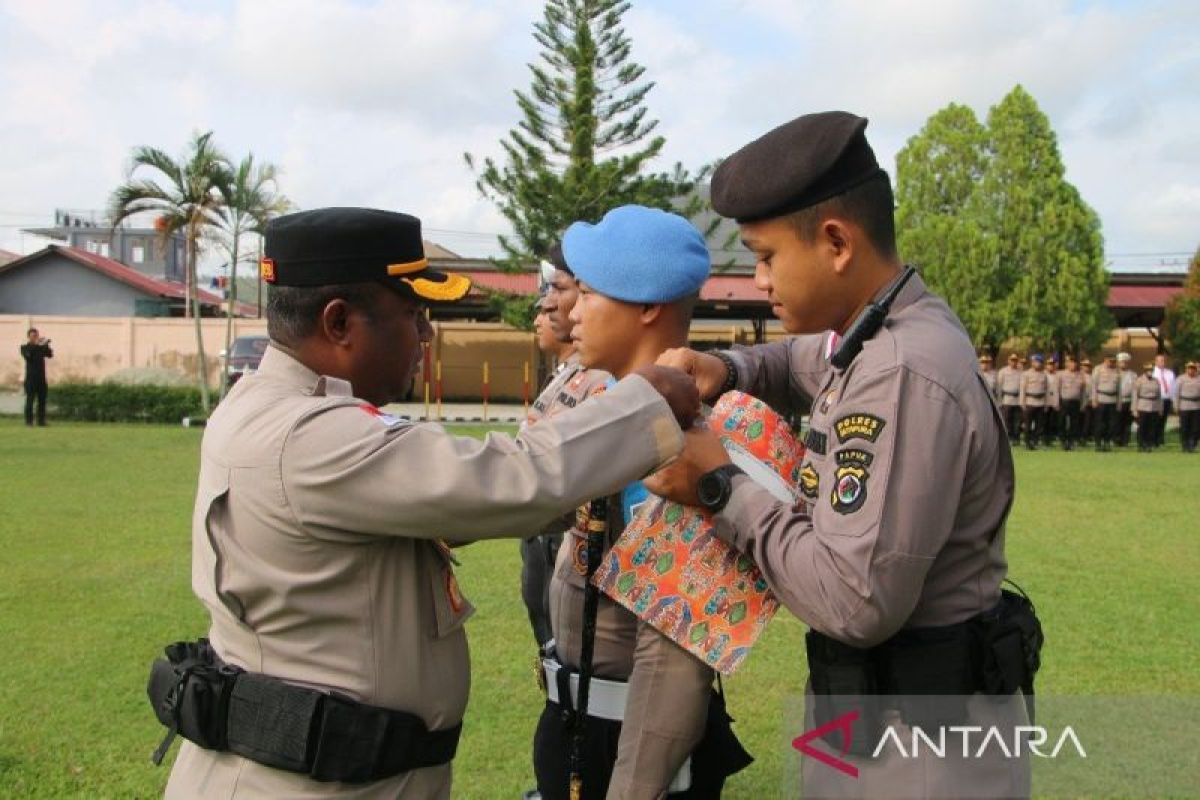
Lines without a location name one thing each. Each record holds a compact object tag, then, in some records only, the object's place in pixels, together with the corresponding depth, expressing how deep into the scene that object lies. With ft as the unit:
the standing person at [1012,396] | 73.03
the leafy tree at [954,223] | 97.30
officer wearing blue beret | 7.68
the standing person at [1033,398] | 71.72
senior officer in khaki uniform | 5.93
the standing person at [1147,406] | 69.82
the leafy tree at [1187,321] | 88.12
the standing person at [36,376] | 70.84
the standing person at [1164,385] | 70.85
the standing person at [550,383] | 14.42
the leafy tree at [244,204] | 81.10
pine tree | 89.61
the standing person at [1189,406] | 68.44
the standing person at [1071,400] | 72.08
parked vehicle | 81.44
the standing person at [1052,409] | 71.82
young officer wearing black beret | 5.80
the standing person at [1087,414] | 72.43
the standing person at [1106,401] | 71.15
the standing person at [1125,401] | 71.77
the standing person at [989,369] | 74.81
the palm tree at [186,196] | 78.74
